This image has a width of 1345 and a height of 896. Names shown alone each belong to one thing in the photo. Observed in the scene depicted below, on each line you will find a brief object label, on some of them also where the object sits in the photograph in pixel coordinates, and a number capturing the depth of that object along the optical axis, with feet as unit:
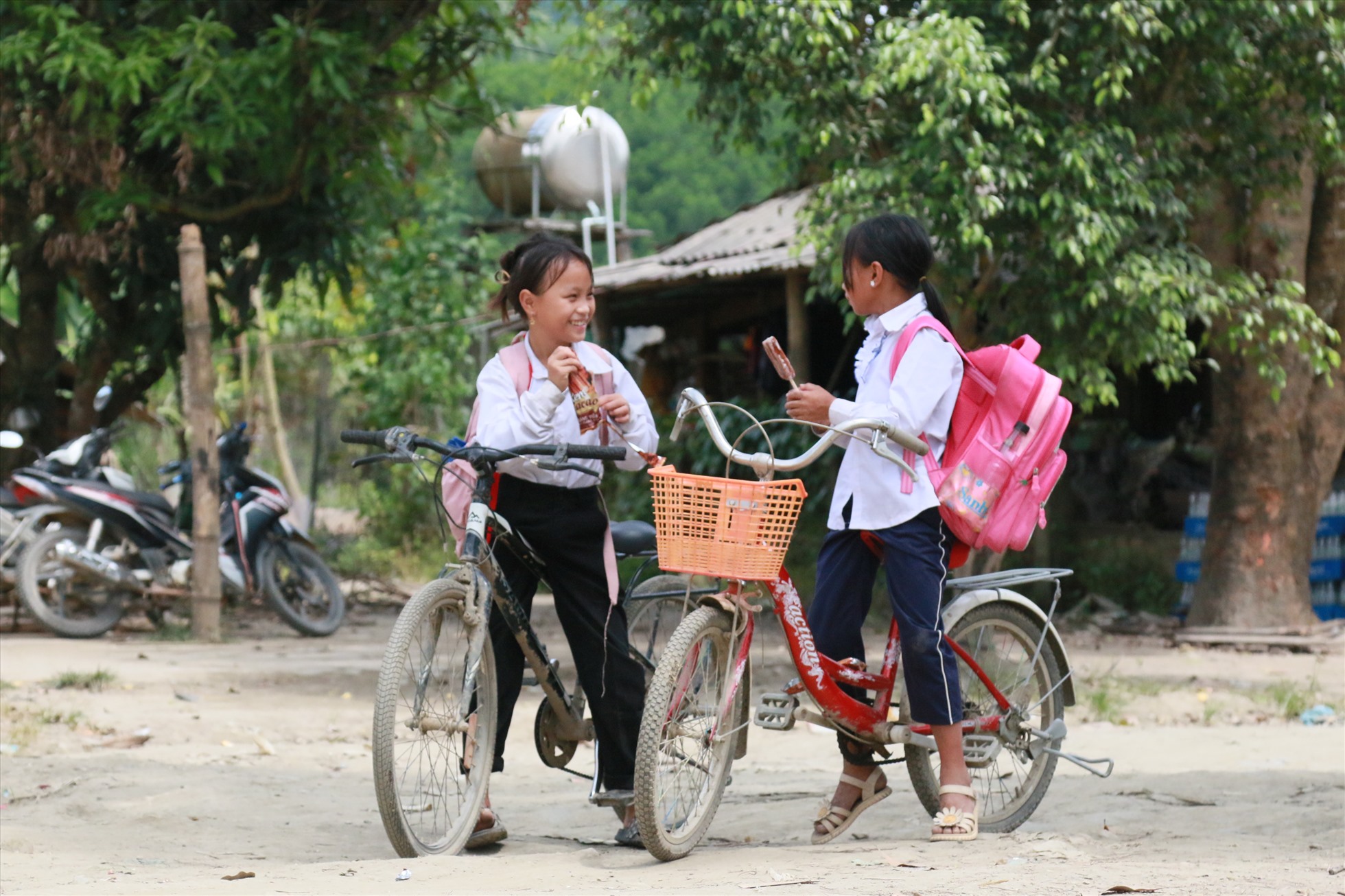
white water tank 119.14
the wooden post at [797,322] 80.28
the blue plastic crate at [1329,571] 72.08
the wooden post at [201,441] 58.90
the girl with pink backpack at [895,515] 25.04
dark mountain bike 23.15
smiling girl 25.46
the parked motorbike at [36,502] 59.41
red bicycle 23.36
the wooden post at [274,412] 127.85
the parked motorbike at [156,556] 59.31
